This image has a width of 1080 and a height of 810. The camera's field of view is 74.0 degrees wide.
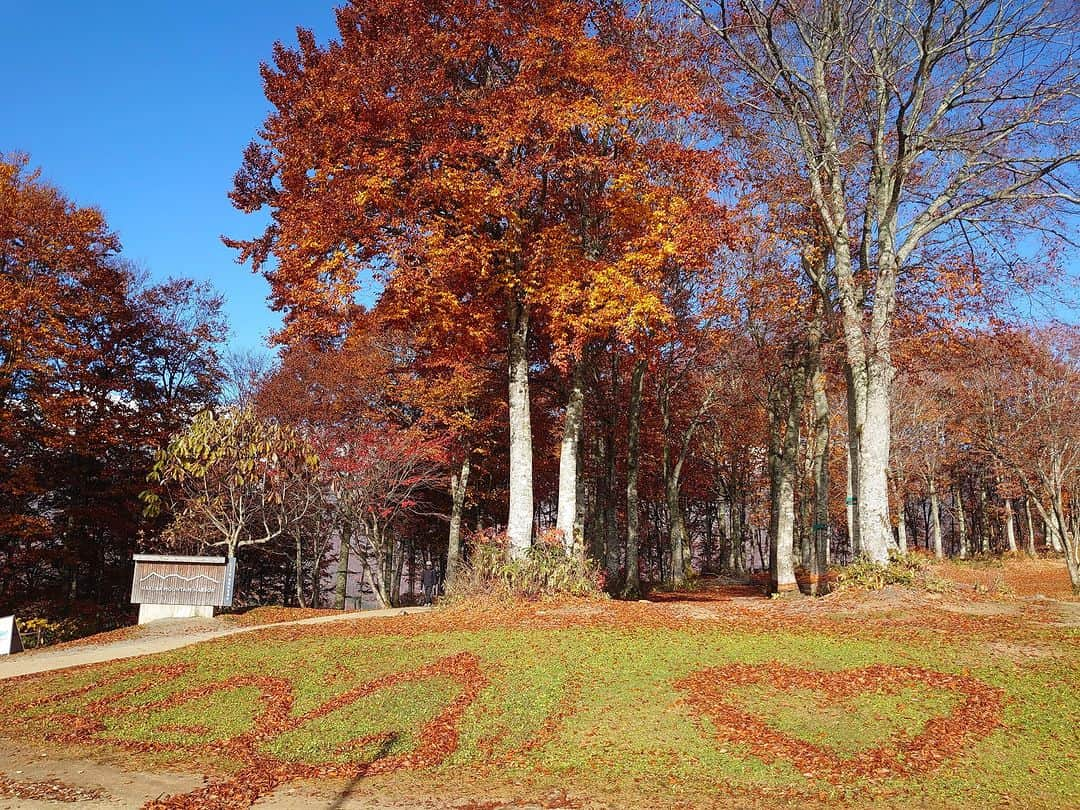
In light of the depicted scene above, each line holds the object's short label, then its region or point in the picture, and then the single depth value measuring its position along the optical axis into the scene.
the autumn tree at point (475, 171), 12.89
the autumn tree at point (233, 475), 17.28
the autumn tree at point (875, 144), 12.16
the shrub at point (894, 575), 11.53
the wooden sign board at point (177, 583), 16.12
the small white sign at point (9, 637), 14.04
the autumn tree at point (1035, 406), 23.05
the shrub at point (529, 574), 13.07
